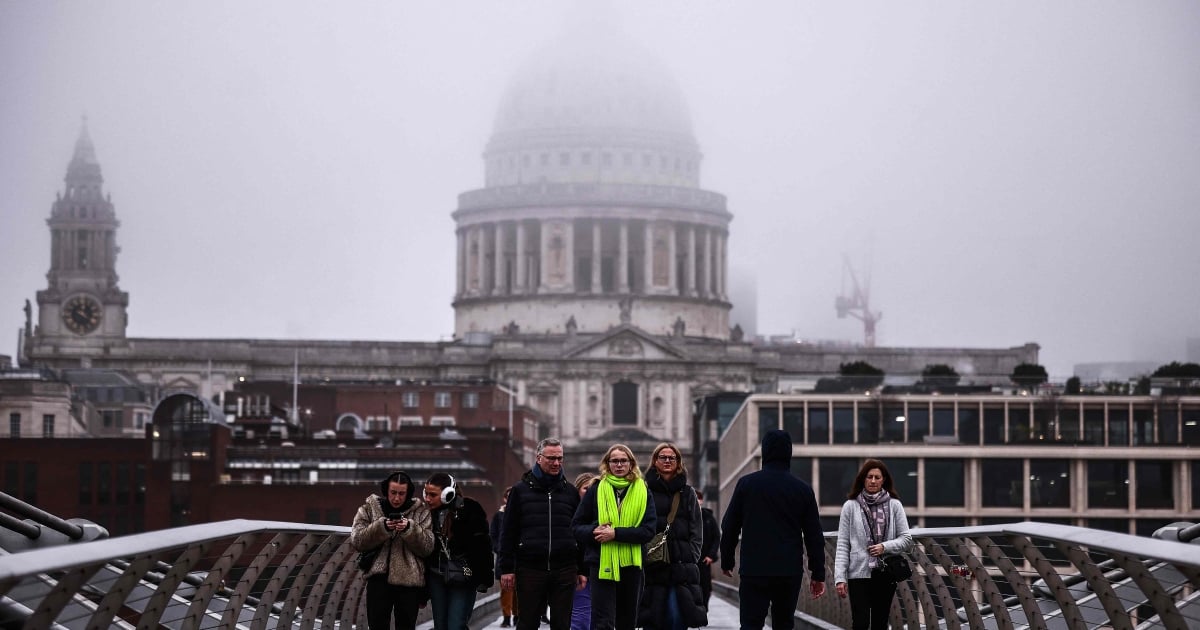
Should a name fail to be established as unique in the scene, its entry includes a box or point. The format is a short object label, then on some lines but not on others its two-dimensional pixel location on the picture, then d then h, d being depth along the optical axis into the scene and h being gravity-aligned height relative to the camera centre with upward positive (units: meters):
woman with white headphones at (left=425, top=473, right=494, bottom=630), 23.64 -1.15
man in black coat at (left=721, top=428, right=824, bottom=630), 22.42 -0.87
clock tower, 192.62 +7.48
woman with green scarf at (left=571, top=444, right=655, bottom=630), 23.17 -0.91
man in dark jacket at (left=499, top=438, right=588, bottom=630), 24.27 -1.03
